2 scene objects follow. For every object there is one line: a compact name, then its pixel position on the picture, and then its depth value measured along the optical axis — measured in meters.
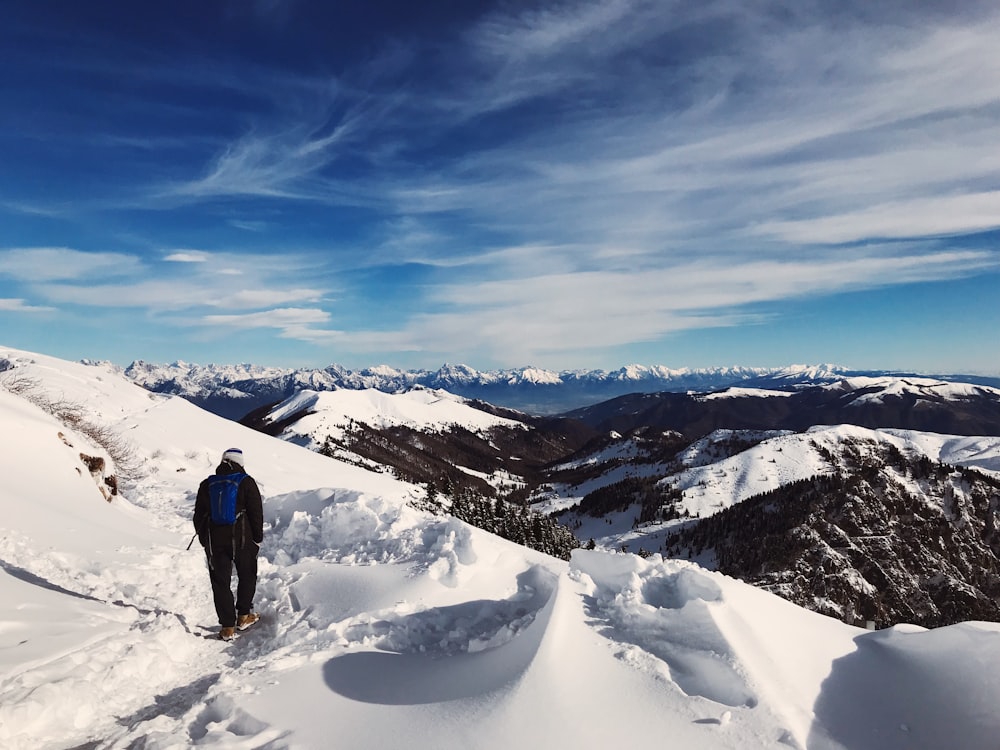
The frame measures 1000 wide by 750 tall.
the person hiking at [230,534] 8.23
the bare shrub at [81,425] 21.36
